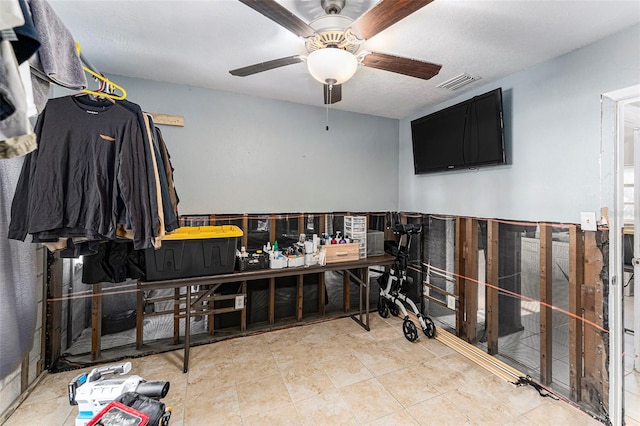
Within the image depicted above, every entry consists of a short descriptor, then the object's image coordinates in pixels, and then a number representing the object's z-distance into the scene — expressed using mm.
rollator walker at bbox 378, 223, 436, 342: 3055
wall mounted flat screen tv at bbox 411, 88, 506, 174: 2594
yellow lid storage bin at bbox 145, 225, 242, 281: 2314
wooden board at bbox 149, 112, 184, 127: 2768
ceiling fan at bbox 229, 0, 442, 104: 1355
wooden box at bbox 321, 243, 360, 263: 3027
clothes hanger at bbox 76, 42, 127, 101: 1473
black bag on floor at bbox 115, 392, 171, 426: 1271
